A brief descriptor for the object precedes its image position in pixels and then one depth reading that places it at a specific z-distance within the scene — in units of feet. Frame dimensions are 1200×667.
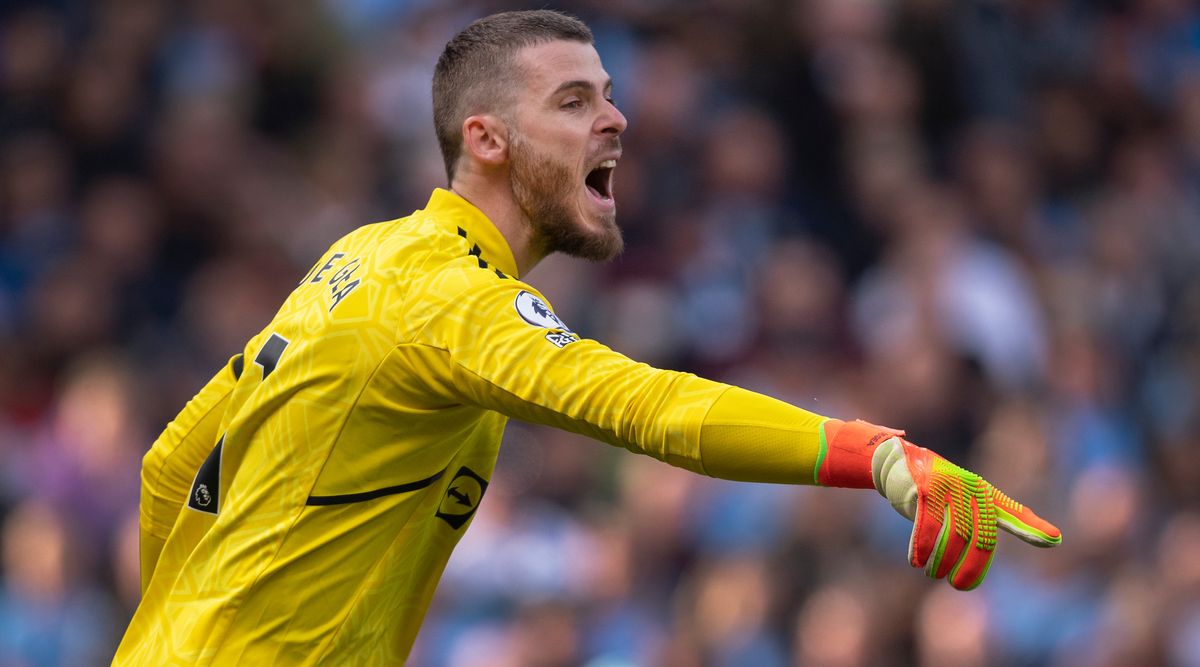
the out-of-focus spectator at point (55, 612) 53.72
